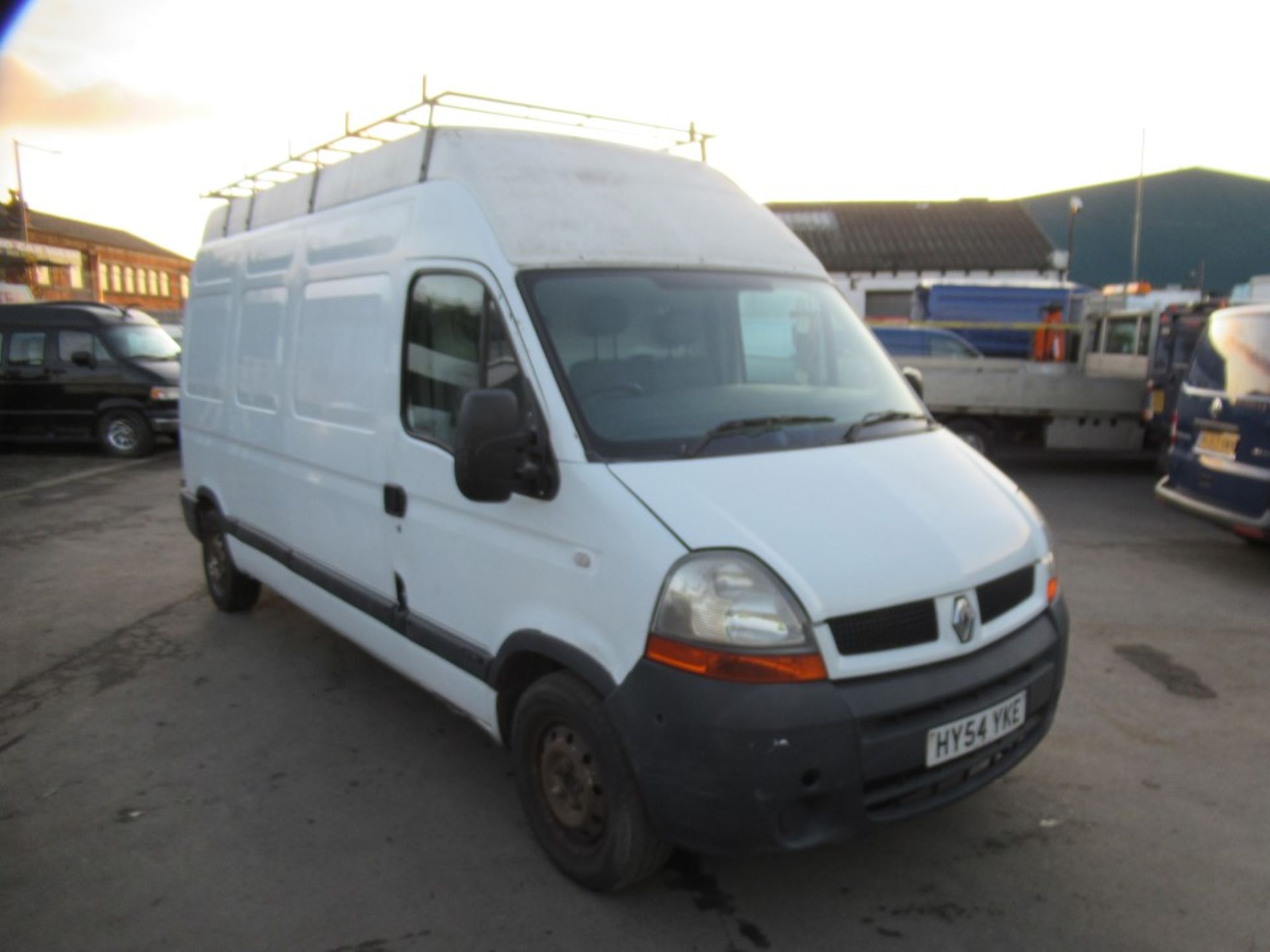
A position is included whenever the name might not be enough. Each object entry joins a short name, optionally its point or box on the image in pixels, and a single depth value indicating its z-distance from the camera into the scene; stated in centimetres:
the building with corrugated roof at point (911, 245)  3347
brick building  3800
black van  1375
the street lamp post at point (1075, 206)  2438
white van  259
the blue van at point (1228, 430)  665
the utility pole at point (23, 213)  3797
